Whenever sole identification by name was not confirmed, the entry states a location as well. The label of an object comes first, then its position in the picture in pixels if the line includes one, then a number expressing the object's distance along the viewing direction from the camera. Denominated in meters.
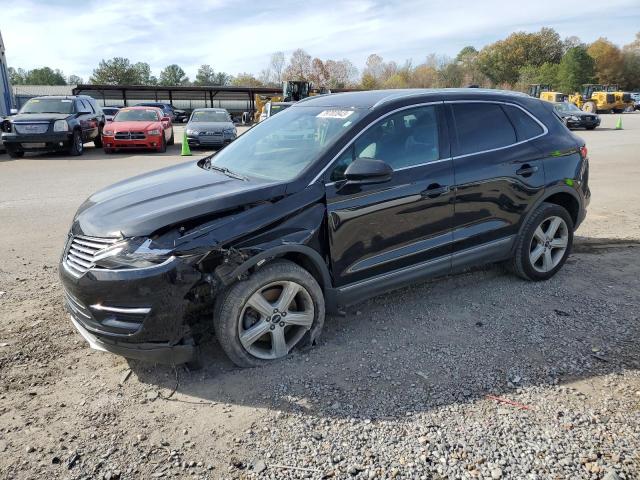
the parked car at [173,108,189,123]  43.23
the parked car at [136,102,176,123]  38.60
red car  16.34
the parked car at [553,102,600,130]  27.16
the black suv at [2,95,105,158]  14.88
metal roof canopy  45.47
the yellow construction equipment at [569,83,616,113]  46.34
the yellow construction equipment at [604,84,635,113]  47.31
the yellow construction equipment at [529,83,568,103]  33.83
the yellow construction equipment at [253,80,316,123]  32.55
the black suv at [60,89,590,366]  3.06
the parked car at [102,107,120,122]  35.36
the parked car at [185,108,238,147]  17.08
